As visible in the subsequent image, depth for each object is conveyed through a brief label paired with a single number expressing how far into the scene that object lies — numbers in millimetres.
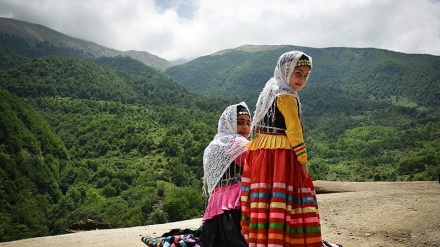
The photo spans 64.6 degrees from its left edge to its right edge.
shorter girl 3770
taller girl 3014
